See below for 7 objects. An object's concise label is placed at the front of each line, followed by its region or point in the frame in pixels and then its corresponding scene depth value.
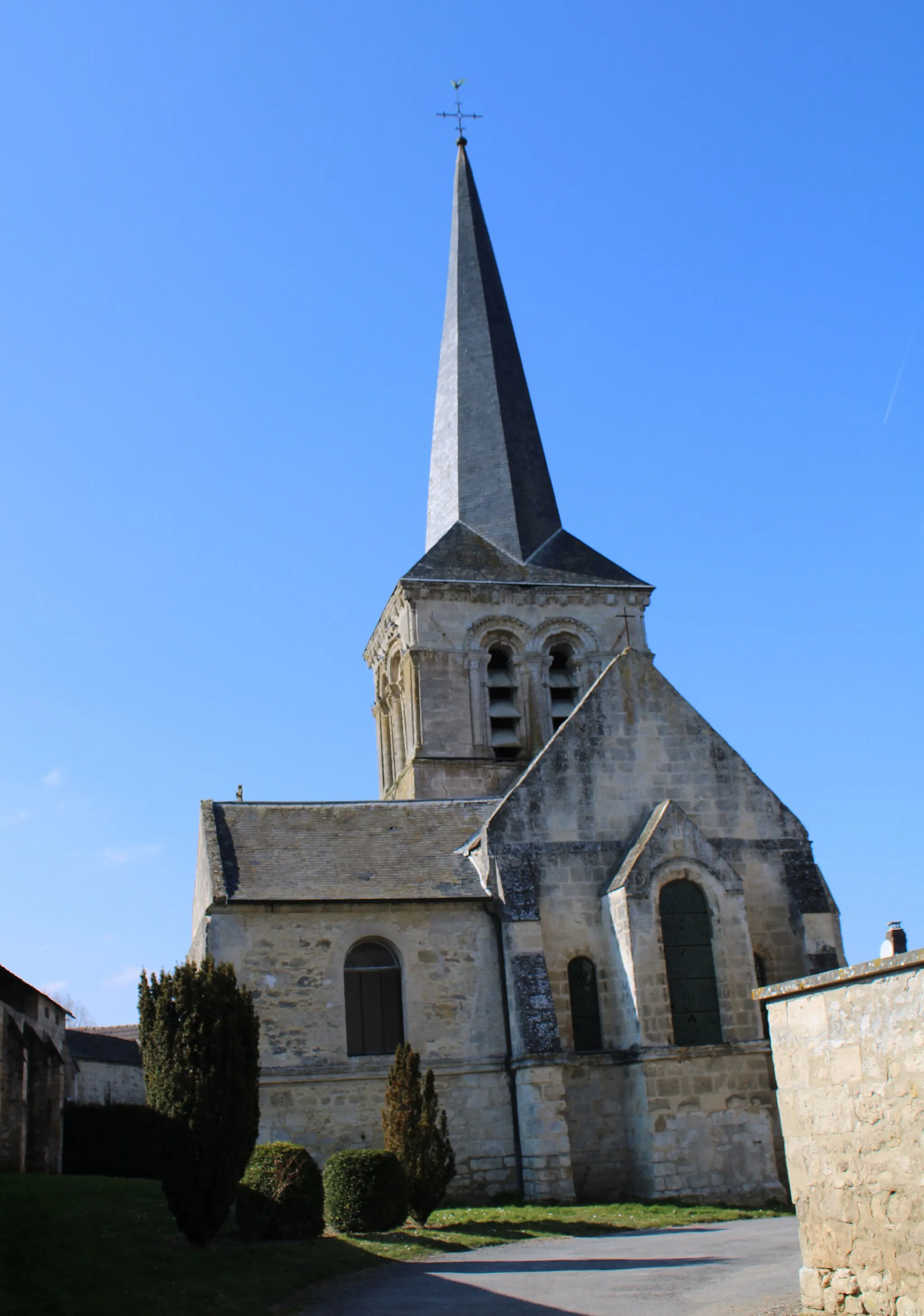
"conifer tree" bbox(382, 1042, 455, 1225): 15.45
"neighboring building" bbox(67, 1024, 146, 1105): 37.81
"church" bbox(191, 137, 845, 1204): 17.84
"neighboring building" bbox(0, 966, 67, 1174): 19.81
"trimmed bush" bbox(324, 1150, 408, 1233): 14.77
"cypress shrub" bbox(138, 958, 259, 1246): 12.75
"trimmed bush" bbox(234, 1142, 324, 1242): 13.65
